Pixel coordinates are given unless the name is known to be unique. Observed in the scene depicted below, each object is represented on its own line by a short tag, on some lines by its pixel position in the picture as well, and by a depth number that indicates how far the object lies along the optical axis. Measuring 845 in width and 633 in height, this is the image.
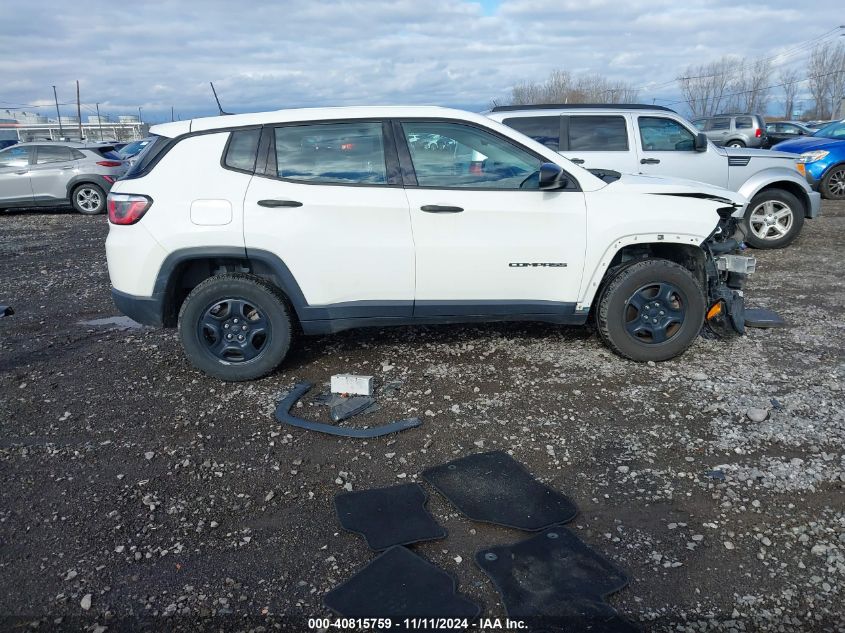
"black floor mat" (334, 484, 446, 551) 3.09
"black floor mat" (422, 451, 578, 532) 3.23
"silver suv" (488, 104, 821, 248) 8.55
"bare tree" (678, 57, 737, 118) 72.94
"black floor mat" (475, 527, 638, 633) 2.58
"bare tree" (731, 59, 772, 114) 71.25
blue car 13.36
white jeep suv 4.55
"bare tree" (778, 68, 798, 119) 75.31
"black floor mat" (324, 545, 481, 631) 2.62
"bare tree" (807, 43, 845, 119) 68.56
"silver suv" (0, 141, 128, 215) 14.00
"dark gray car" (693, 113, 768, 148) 21.03
